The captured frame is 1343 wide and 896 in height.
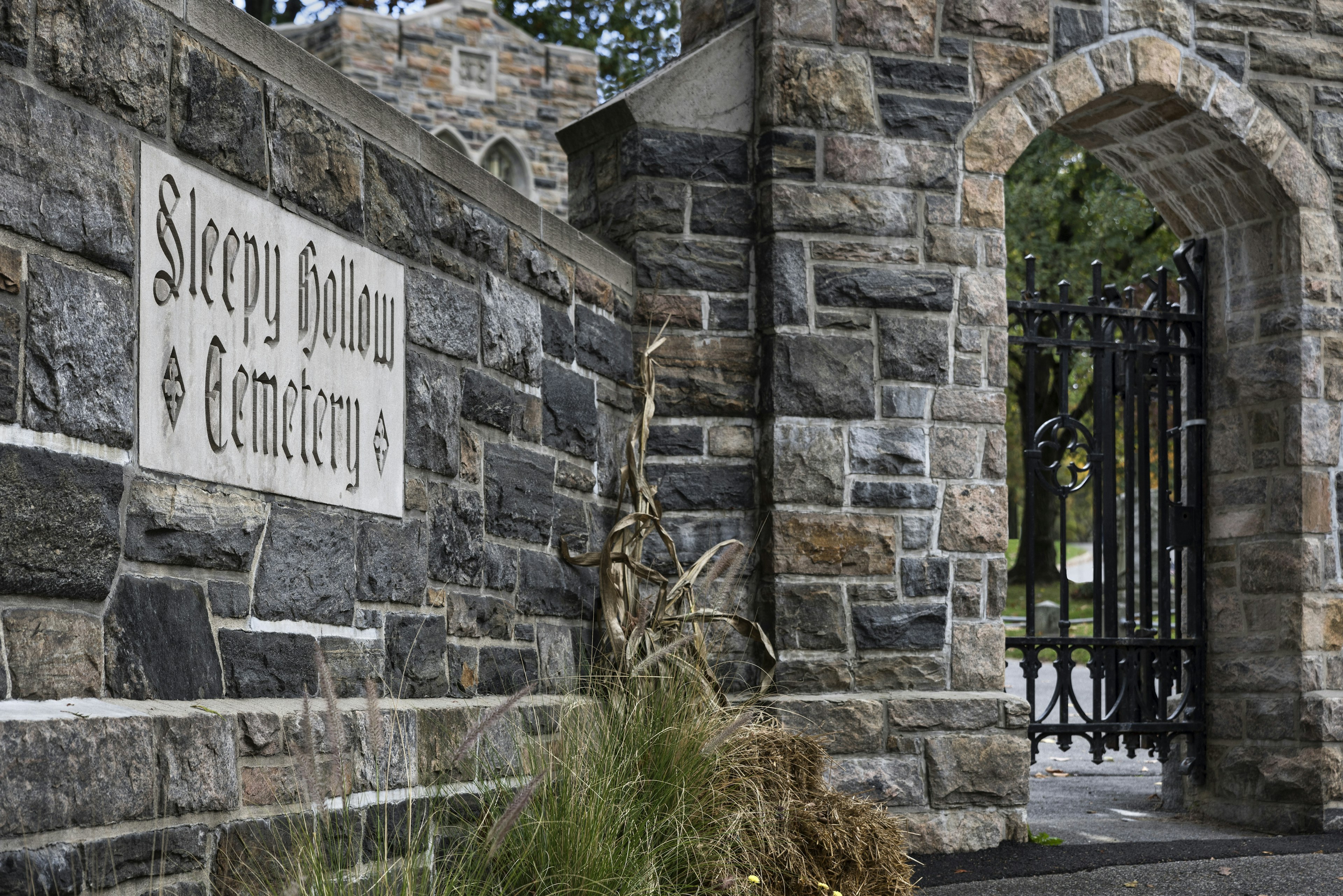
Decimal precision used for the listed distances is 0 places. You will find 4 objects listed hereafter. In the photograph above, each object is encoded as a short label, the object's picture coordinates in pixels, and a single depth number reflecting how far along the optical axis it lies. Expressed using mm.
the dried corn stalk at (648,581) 8945
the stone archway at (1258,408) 11750
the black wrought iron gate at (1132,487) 12305
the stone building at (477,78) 31984
